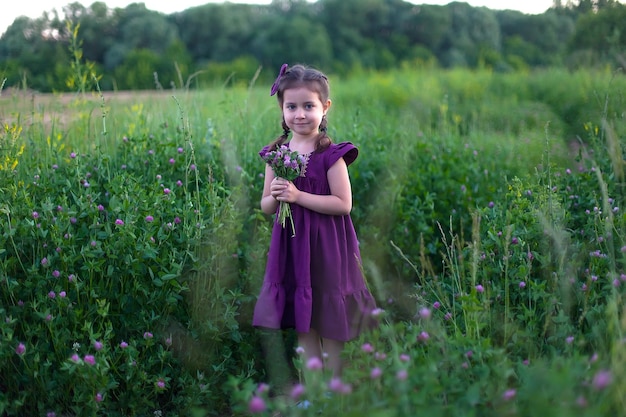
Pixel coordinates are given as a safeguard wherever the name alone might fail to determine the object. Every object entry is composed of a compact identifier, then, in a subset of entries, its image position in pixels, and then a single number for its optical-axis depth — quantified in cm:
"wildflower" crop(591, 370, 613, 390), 147
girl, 293
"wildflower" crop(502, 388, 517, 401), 173
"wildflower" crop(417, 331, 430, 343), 224
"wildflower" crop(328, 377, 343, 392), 159
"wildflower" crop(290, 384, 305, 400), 160
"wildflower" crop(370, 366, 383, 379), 175
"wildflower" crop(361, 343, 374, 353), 208
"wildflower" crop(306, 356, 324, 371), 162
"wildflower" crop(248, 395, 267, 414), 151
